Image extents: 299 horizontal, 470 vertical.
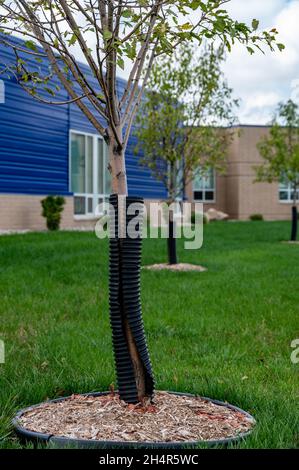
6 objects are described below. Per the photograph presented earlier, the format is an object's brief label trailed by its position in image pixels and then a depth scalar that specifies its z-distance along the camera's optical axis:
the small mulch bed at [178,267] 11.06
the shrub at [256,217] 34.02
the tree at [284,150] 18.70
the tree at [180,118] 11.81
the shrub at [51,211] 19.72
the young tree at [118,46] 3.68
